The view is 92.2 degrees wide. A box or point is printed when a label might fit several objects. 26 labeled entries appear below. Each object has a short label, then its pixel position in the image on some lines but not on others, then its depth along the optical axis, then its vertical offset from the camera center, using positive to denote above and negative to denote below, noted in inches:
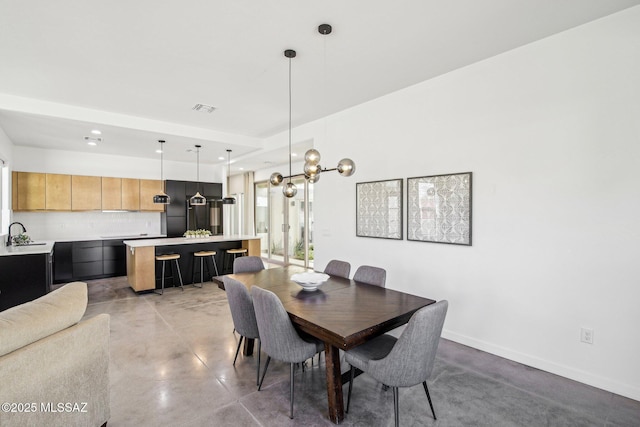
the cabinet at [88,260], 251.0 -38.8
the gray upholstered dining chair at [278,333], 86.1 -34.4
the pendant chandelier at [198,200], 257.0 +11.5
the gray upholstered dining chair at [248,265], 150.2 -25.5
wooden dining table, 77.5 -28.6
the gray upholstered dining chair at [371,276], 124.0 -26.0
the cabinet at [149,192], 298.0 +21.3
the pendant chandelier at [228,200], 274.1 +12.2
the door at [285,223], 307.3 -11.2
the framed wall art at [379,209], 158.9 +2.1
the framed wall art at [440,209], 133.0 +1.8
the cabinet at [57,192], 252.7 +18.6
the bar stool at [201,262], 240.4 -39.2
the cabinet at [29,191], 240.7 +19.2
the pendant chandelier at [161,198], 237.0 +12.5
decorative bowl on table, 110.7 -24.4
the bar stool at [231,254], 264.7 -35.9
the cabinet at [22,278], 151.7 -32.4
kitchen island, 215.3 -29.3
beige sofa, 58.3 -31.5
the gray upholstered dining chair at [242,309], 103.2 -32.6
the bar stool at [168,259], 219.9 -32.4
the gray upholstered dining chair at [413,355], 72.7 -34.7
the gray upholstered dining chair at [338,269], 140.3 -25.9
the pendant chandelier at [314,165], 119.0 +18.5
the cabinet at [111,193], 278.1 +19.2
